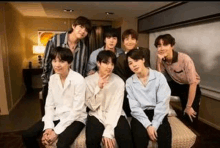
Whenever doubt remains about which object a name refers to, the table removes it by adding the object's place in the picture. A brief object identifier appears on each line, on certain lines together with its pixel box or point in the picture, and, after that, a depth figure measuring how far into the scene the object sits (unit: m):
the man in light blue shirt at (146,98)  1.46
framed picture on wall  5.25
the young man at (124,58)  1.91
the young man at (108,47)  1.89
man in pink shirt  1.90
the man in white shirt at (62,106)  1.43
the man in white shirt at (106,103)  1.43
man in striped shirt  1.95
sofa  1.41
